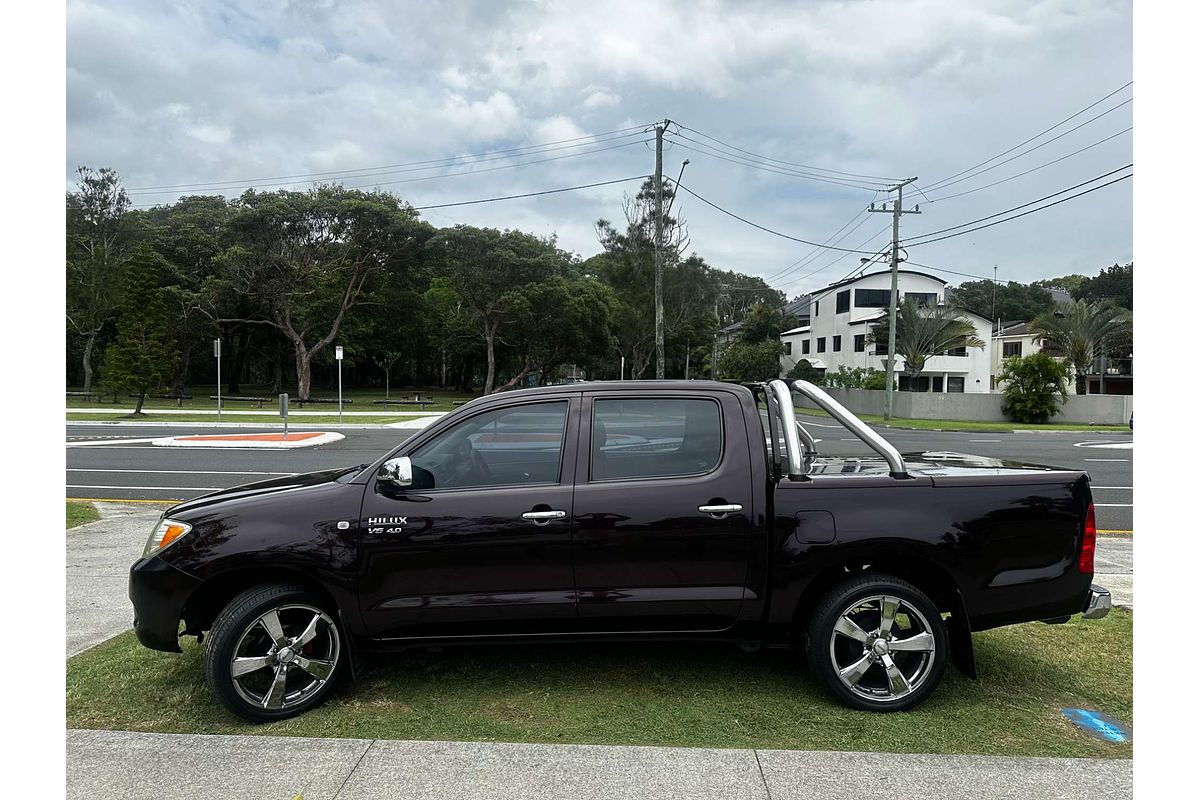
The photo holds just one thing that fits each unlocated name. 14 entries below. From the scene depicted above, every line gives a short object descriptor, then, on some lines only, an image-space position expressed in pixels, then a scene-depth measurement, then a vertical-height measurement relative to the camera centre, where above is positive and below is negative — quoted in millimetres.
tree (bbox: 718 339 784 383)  56625 +2400
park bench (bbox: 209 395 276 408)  45656 -415
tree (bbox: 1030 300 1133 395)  41938 +3564
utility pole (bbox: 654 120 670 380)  29422 +5632
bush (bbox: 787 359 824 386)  52081 +1510
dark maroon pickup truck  4164 -890
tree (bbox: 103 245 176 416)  30688 +2146
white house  49812 +4053
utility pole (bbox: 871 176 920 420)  32594 +4908
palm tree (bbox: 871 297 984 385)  40844 +3301
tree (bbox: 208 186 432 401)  44781 +8233
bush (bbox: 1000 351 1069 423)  36156 +317
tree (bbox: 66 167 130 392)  48531 +8579
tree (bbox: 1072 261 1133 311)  72938 +10534
